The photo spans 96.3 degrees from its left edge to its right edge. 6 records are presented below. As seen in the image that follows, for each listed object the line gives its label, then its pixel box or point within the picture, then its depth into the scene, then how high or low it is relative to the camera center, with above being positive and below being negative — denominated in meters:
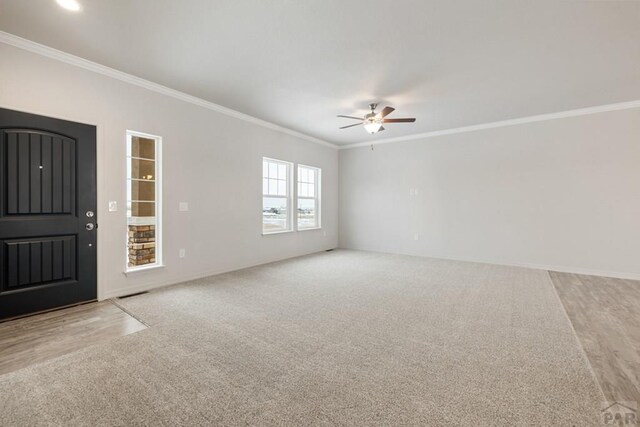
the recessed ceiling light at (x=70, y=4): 2.38 +1.75
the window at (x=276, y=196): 5.96 +0.36
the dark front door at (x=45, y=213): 2.89 -0.01
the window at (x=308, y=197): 6.98 +0.38
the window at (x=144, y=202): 4.16 +0.16
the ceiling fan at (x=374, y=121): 4.47 +1.45
